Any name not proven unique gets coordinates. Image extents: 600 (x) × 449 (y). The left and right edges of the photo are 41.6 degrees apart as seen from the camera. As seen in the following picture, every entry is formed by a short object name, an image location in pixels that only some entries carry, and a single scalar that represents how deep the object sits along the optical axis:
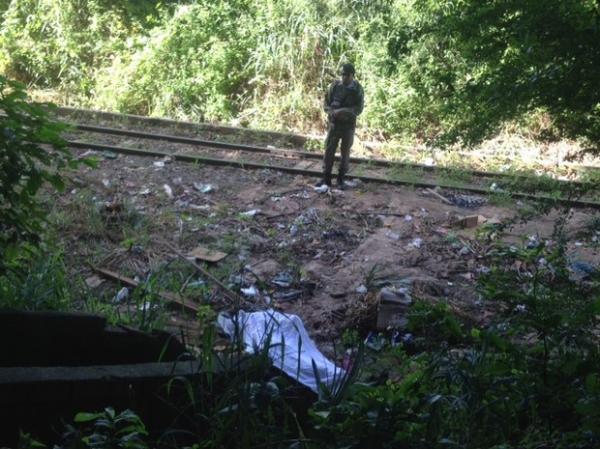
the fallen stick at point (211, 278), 7.56
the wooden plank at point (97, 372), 3.44
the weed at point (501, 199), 11.39
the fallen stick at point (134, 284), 7.12
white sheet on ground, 4.81
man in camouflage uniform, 11.55
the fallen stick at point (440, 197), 11.54
